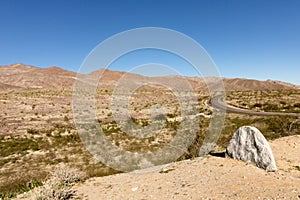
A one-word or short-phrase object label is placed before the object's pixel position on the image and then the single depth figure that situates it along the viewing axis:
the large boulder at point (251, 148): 10.14
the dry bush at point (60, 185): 8.53
